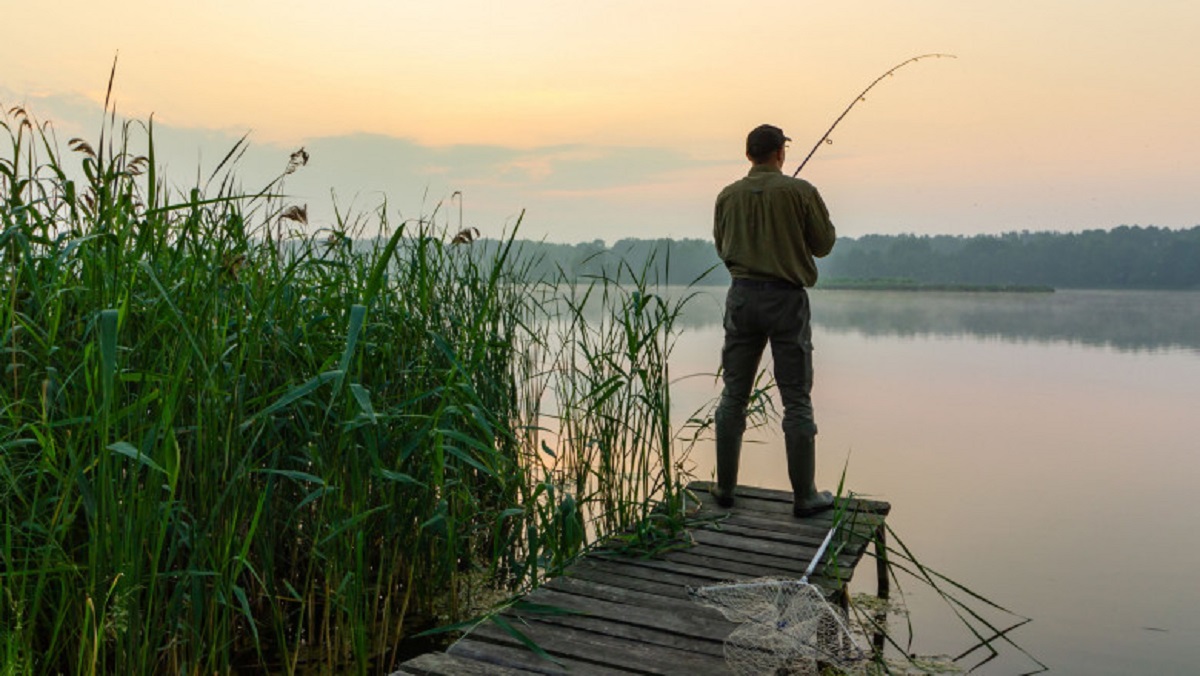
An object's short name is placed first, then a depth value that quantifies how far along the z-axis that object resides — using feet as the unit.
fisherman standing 15.38
